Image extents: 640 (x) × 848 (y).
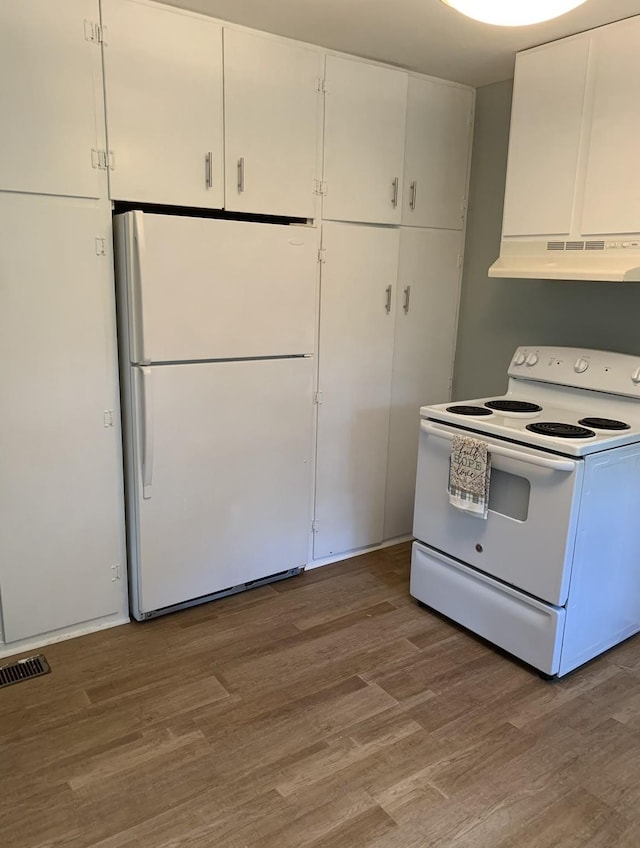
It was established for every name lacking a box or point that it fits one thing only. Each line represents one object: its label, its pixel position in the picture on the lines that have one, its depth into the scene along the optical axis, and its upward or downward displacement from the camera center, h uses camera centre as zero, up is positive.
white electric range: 2.26 -0.88
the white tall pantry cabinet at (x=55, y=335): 2.15 -0.25
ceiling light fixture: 1.63 +0.68
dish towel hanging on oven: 2.43 -0.74
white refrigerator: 2.44 -0.52
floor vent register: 2.34 -1.48
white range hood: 2.39 +0.09
